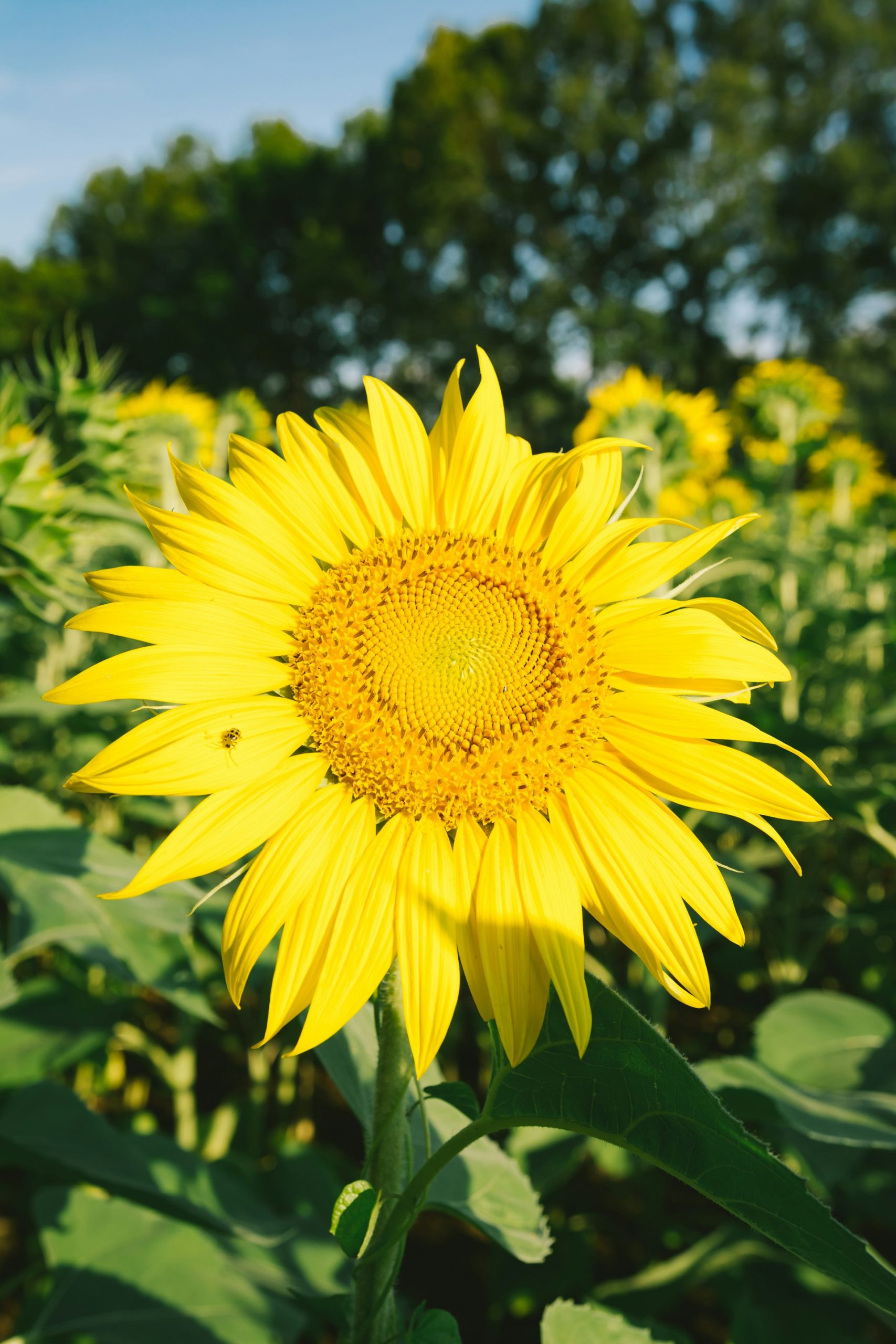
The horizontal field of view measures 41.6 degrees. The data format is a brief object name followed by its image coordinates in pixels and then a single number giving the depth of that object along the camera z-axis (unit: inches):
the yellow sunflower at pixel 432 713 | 13.4
